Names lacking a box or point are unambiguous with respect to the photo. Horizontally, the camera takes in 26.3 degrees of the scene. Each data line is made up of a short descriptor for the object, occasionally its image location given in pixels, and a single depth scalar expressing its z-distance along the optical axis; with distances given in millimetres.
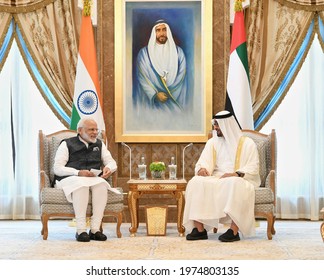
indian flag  8445
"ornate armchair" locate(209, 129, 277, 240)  6945
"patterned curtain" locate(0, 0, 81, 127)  8859
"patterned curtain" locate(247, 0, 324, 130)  8820
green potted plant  7504
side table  7320
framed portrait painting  8867
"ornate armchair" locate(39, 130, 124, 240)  6871
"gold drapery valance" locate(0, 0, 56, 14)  8898
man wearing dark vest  6789
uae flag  8469
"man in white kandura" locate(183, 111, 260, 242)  6781
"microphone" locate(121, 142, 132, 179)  8477
